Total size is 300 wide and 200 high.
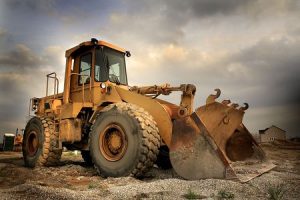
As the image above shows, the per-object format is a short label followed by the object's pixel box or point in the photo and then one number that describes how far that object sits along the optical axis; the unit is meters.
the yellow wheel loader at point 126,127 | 6.25
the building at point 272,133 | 45.10
